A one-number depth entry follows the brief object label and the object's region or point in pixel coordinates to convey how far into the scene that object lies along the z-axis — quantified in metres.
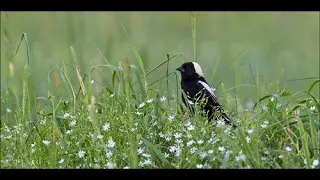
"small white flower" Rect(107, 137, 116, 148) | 9.43
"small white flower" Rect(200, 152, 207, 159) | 8.99
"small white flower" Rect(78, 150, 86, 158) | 9.37
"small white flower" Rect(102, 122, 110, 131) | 9.78
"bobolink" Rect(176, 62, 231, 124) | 13.37
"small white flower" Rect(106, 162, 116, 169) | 9.06
